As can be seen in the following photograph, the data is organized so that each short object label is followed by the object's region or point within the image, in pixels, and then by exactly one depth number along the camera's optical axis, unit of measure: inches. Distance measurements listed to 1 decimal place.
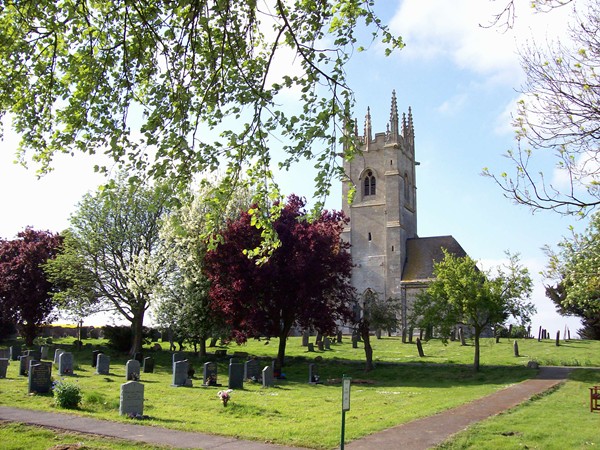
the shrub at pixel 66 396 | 593.6
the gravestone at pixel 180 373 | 854.0
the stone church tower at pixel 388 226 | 2363.4
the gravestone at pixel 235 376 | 845.8
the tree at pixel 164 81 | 340.8
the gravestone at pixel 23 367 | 932.6
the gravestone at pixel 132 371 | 892.6
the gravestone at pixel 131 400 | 555.2
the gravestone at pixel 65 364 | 955.3
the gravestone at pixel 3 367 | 878.4
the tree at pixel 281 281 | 1120.2
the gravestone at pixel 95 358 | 1133.4
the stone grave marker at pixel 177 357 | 1055.0
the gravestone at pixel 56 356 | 1100.6
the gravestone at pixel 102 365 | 1002.1
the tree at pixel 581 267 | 675.4
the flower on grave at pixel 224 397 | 642.2
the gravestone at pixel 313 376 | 952.3
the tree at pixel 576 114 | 365.7
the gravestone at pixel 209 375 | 874.9
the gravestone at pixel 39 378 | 689.6
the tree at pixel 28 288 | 1614.2
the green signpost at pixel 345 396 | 373.8
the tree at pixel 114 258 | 1400.1
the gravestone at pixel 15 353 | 1269.7
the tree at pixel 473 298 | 1055.0
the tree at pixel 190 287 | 1241.4
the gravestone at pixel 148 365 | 1058.3
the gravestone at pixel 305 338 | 1558.4
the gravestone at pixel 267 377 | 884.6
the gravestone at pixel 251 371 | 949.8
